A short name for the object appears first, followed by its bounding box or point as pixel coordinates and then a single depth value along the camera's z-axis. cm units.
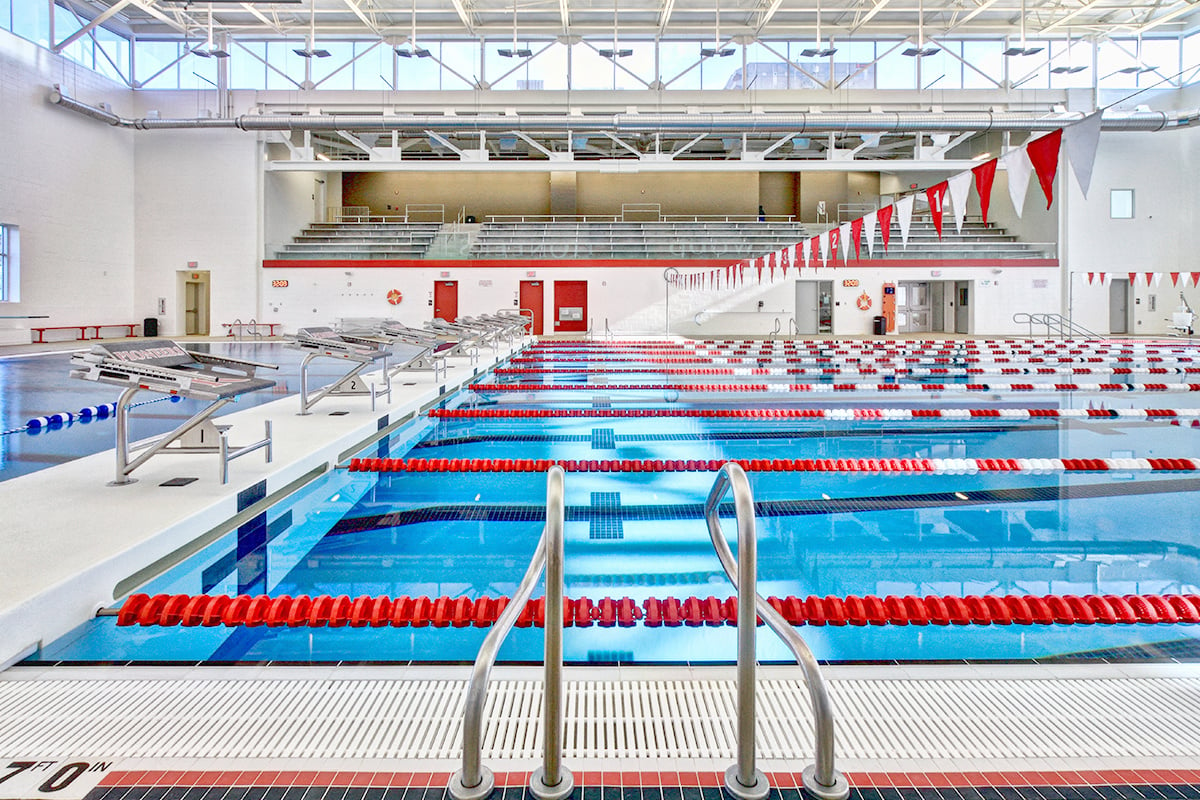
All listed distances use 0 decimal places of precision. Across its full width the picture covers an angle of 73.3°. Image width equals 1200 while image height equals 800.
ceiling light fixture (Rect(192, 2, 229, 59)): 1912
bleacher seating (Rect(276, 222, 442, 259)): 2448
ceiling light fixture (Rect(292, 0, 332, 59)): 1980
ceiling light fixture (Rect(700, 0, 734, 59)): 2012
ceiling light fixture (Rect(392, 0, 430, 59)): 1917
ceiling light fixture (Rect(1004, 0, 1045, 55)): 1884
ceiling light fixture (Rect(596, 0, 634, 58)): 2158
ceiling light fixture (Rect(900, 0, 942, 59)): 1919
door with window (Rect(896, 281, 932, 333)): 2741
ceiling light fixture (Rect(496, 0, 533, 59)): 1996
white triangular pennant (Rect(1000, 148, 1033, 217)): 688
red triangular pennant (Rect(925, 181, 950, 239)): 929
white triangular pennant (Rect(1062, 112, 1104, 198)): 541
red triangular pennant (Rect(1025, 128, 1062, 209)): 628
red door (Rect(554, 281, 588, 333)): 2469
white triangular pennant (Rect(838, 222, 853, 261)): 1233
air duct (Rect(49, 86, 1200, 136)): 2081
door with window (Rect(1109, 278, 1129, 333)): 2464
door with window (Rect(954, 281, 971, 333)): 2481
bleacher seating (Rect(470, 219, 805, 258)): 2478
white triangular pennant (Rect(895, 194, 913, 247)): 965
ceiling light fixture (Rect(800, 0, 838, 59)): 1953
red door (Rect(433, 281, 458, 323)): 2444
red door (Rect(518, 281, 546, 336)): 2469
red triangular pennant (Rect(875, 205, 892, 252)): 1111
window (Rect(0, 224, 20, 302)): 1767
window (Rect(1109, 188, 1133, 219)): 2377
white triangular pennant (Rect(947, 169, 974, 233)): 850
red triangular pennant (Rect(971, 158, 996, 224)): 809
